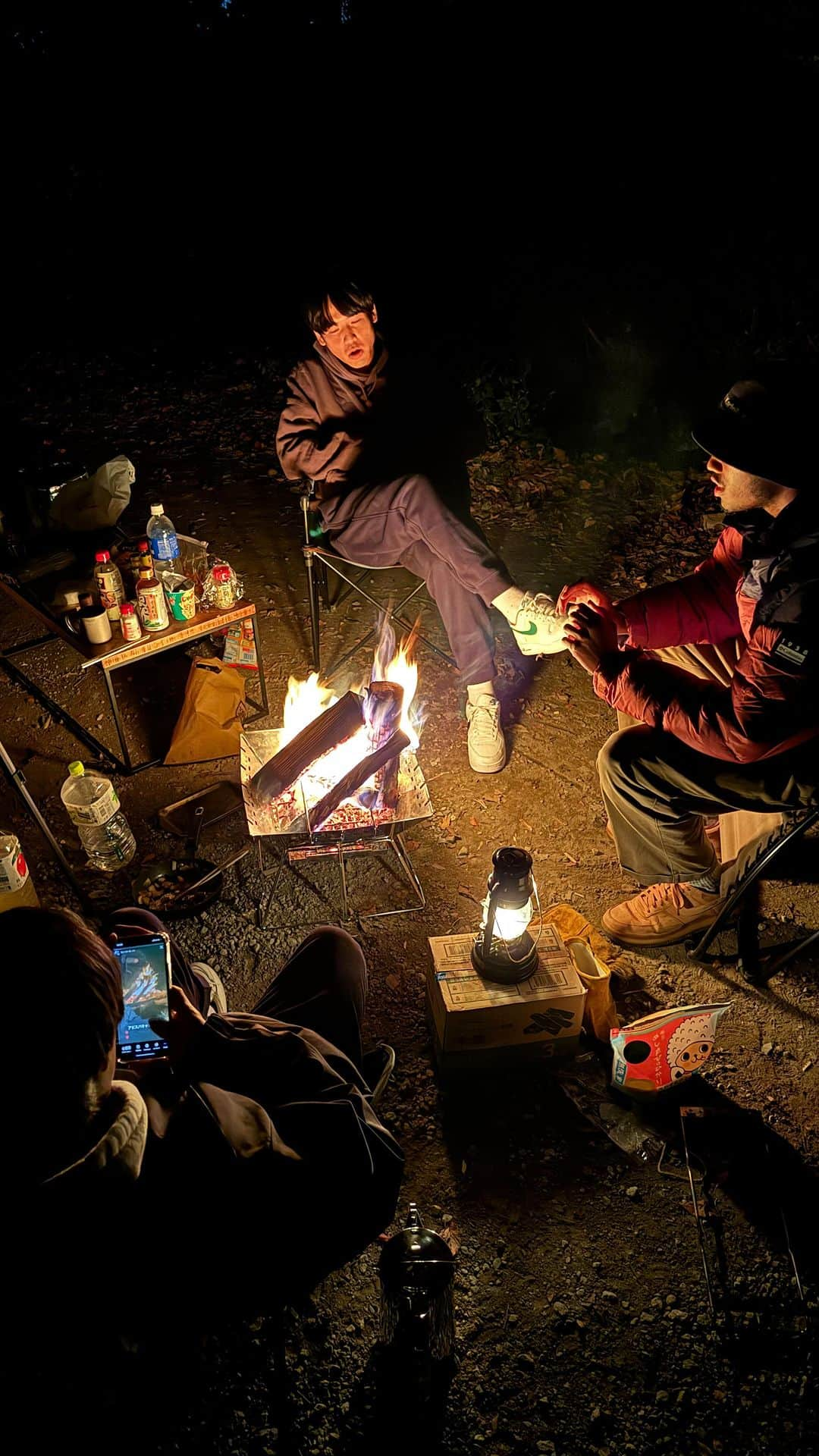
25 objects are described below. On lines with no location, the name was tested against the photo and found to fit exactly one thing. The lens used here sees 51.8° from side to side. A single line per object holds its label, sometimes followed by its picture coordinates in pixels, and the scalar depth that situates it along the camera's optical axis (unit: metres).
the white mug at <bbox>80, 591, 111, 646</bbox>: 3.65
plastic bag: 4.20
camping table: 3.69
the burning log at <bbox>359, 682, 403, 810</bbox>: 3.41
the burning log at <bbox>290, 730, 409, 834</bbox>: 3.31
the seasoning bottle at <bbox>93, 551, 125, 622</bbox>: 3.71
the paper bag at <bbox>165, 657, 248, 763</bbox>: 4.08
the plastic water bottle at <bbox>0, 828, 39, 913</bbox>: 3.09
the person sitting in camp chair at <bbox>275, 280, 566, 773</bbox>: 3.96
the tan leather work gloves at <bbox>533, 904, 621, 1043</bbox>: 2.97
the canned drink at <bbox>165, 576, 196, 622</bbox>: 3.83
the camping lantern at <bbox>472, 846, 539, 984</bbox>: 2.68
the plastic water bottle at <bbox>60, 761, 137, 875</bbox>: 3.61
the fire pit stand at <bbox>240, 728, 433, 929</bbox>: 3.31
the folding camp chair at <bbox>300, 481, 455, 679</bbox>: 4.29
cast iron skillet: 3.48
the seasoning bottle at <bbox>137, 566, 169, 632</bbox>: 3.70
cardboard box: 2.76
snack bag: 2.63
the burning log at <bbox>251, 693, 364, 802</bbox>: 3.35
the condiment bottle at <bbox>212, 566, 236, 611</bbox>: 3.86
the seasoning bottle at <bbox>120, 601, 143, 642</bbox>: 3.70
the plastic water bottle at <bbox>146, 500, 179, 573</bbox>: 3.94
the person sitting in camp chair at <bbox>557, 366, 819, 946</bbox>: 2.60
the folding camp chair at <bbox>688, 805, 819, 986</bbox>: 2.86
